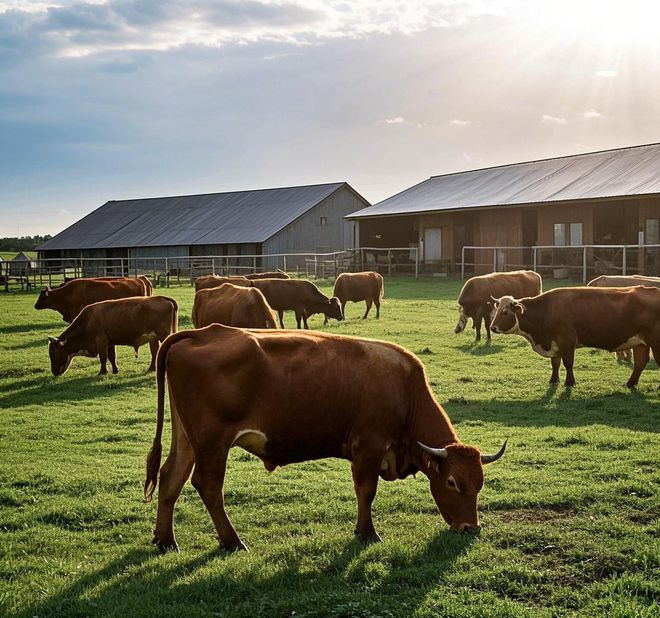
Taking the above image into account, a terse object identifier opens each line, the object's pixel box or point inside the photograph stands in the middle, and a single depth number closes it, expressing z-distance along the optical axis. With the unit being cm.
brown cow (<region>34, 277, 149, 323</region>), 2033
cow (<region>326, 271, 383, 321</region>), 2411
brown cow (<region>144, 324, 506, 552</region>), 577
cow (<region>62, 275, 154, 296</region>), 2128
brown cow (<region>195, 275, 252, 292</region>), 2194
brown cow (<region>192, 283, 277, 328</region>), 1488
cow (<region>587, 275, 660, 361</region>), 1750
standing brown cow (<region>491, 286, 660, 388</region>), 1267
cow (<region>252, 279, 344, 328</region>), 2183
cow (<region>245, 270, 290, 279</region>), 2622
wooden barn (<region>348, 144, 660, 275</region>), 3198
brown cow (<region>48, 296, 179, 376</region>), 1484
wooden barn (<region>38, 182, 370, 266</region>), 5134
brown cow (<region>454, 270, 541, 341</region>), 1894
